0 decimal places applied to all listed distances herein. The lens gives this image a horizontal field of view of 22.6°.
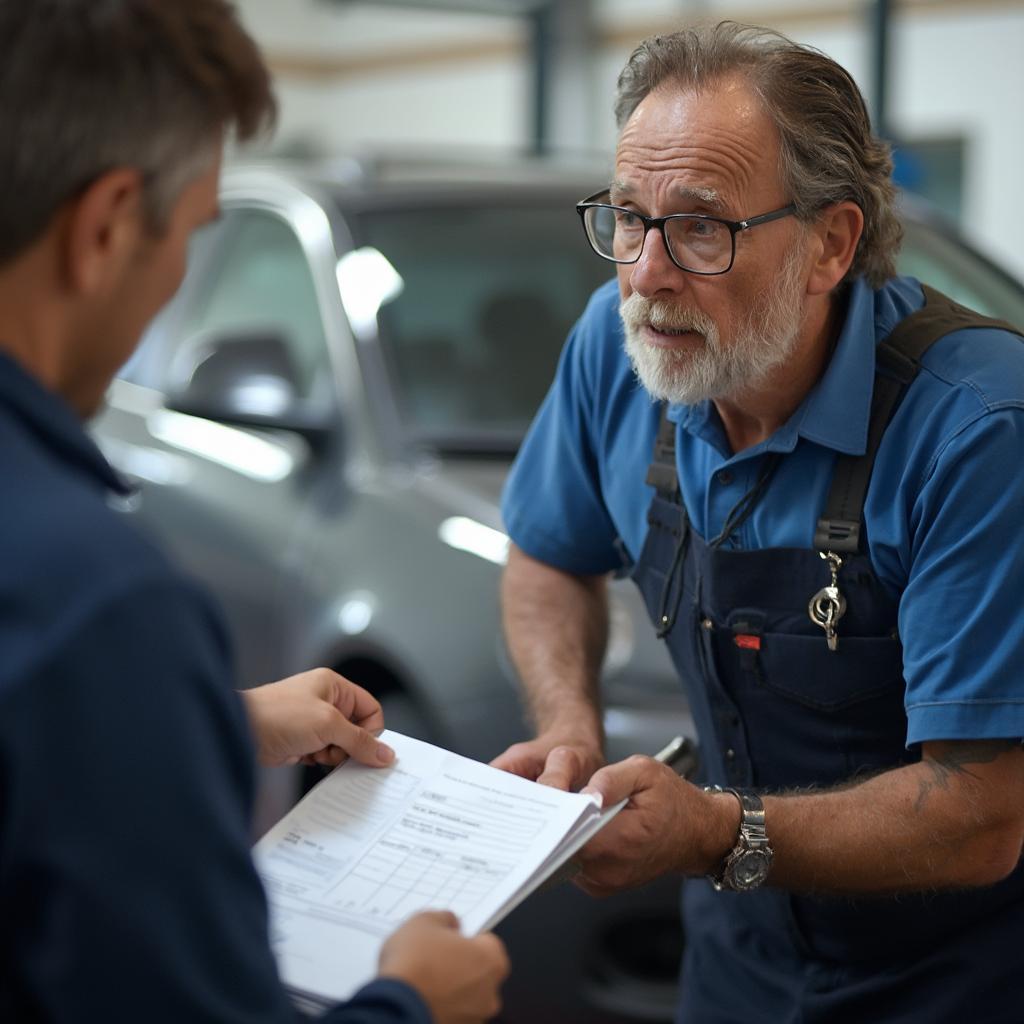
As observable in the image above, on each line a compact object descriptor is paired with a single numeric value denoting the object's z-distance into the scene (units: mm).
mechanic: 1776
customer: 1295
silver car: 2352
